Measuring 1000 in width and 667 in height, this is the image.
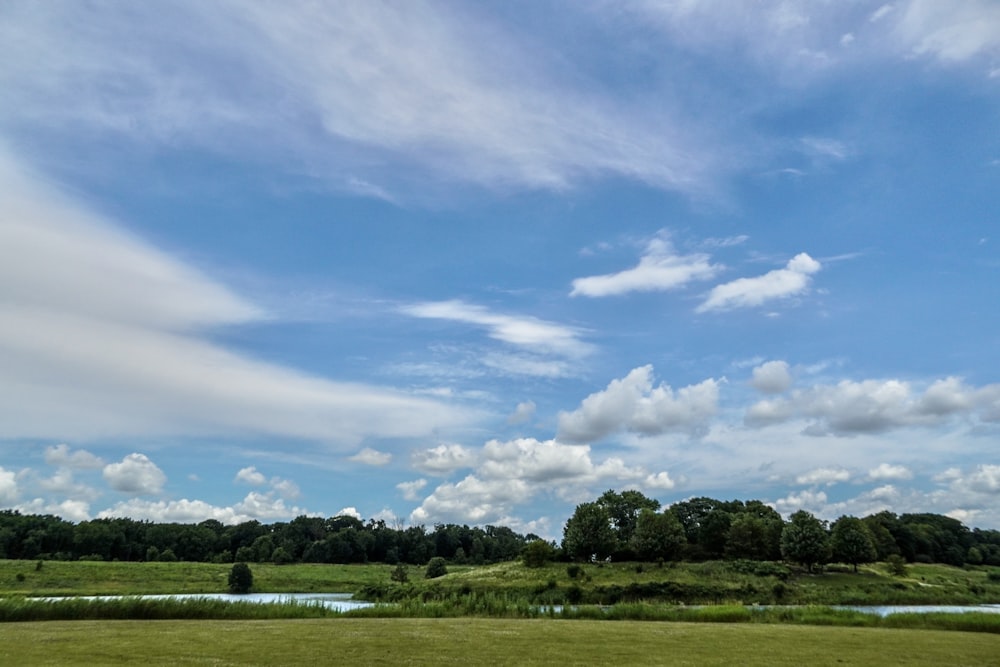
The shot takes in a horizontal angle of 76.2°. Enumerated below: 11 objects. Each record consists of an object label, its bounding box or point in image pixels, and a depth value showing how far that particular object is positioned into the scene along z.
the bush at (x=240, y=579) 91.69
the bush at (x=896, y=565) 93.88
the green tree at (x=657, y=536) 98.00
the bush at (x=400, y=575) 96.70
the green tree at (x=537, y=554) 91.44
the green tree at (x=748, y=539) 106.25
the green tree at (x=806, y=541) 92.19
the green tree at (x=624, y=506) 130.38
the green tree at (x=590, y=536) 98.31
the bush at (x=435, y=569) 106.88
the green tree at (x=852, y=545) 94.69
